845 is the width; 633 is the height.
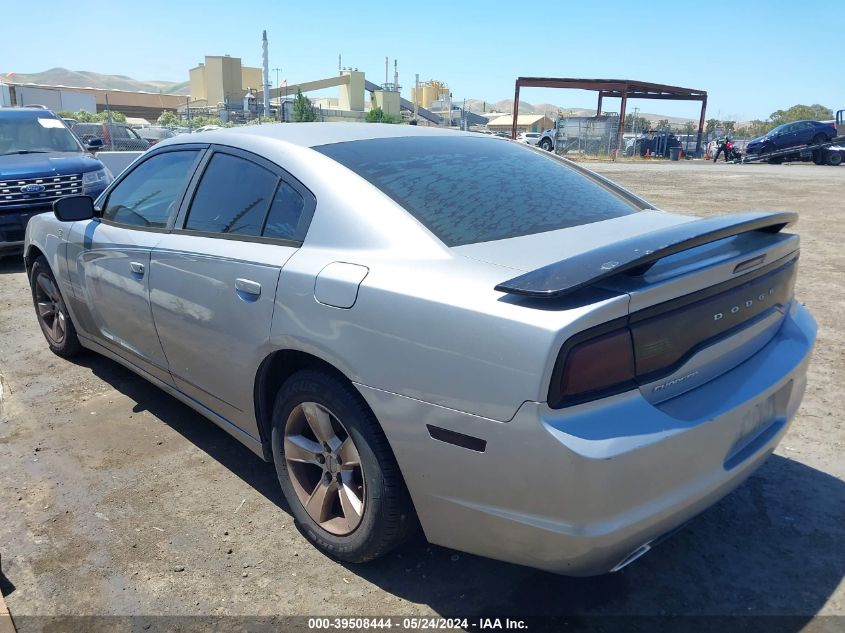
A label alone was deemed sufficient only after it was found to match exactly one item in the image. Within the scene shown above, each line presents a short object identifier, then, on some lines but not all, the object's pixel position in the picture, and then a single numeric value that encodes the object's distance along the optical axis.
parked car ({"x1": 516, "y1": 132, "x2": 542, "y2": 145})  43.05
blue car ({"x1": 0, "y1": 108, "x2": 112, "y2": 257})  7.93
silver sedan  1.92
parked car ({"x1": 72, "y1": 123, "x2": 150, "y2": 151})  21.08
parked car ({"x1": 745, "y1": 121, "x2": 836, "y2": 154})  30.17
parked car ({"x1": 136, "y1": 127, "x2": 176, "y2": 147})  30.48
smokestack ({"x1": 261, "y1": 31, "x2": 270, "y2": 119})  63.34
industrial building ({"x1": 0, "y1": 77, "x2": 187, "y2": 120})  39.34
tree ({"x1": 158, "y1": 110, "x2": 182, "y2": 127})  55.09
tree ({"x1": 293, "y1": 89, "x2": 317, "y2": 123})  45.92
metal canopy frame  39.72
